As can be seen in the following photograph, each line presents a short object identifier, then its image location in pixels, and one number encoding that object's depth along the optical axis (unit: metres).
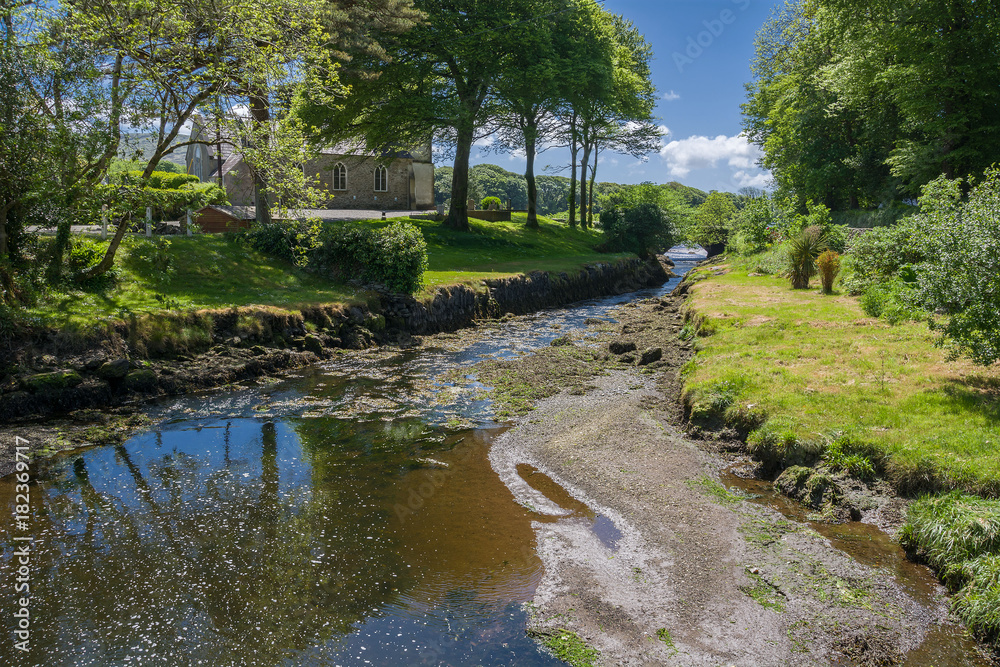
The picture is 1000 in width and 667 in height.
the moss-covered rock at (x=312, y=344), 16.77
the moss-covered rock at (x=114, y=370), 12.27
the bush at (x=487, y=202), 50.94
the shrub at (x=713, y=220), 61.62
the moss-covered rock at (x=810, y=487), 8.05
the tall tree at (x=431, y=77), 30.77
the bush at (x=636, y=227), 44.69
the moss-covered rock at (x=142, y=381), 12.59
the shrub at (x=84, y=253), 15.22
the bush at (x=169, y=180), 30.40
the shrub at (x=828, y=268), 20.47
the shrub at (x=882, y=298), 14.38
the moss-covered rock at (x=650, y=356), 16.26
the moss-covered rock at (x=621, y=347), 17.48
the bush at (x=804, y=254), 23.02
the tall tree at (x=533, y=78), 32.75
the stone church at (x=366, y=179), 47.28
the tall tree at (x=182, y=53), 14.20
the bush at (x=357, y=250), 20.36
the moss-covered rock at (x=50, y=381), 11.20
